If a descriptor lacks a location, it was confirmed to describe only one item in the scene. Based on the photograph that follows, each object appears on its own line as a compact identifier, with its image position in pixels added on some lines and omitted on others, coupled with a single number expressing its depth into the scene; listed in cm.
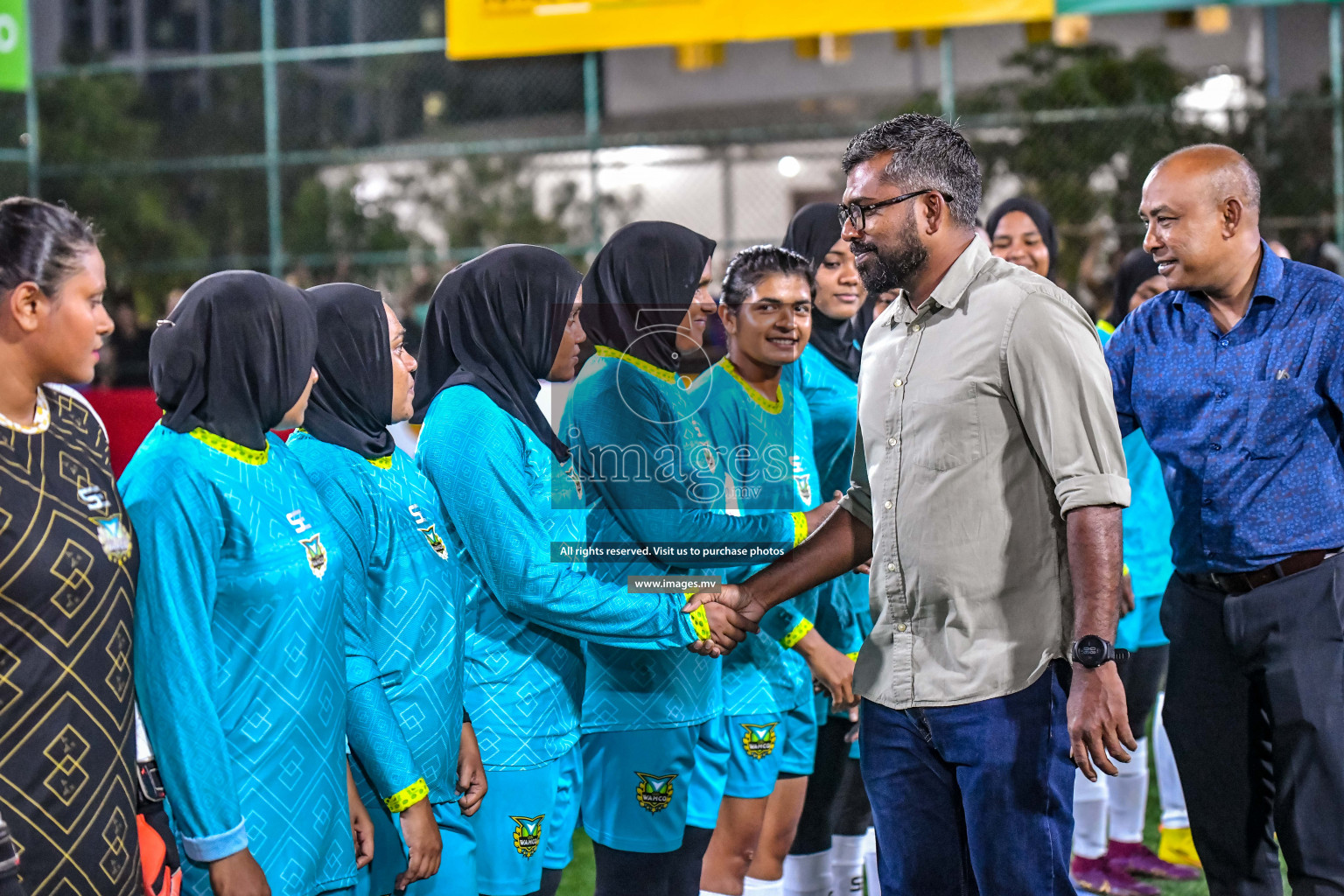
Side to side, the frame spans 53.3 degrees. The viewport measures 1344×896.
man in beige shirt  263
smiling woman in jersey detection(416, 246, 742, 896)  293
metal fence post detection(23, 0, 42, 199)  1193
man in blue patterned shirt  320
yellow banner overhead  988
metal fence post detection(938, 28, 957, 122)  982
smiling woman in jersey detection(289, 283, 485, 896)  272
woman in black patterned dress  208
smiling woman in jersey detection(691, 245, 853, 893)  371
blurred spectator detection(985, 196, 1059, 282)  512
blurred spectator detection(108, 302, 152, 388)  1087
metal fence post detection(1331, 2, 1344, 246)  937
